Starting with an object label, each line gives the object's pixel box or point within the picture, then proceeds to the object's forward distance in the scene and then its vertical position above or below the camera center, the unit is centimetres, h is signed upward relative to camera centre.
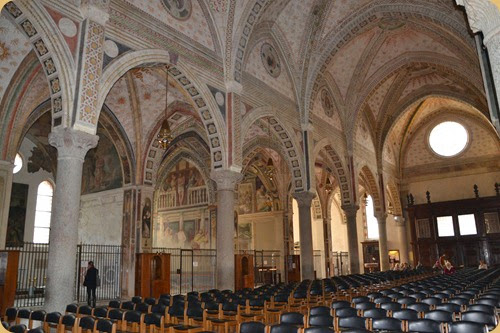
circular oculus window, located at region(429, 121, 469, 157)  3098 +842
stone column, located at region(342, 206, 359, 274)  2294 +96
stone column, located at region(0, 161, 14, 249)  1284 +223
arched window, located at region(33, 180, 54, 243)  2025 +248
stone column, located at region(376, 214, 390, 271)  2697 +77
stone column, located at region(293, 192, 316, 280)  1853 +97
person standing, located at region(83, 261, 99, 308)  1290 -53
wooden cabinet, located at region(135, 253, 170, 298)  1594 -58
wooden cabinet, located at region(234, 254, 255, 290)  1742 -54
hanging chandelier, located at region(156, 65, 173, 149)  1156 +339
